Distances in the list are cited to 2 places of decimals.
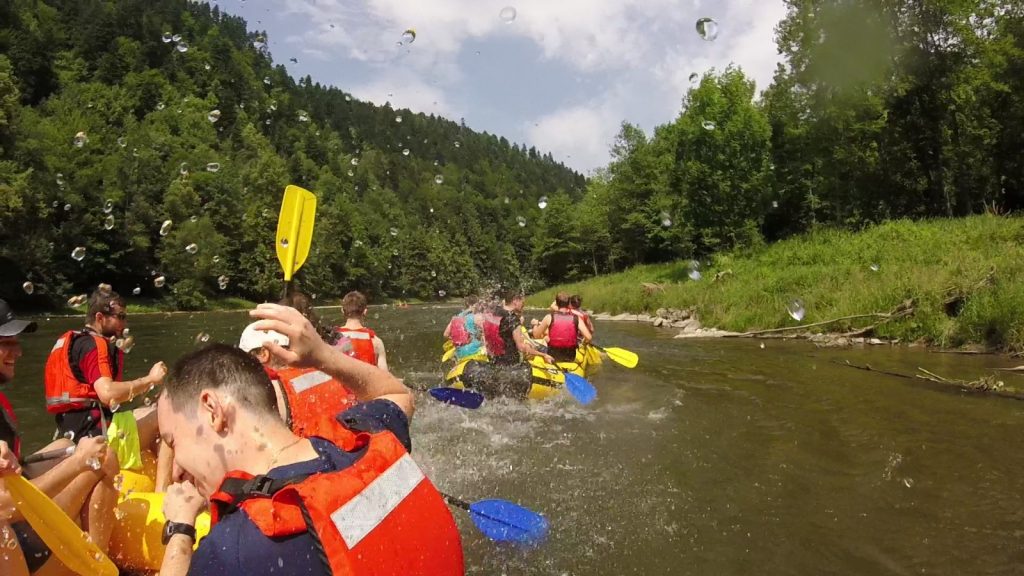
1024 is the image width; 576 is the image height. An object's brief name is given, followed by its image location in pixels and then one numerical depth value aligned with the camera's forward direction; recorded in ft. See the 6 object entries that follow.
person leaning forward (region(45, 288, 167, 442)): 12.17
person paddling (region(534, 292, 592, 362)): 30.19
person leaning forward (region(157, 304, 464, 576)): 4.31
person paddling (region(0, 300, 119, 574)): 7.11
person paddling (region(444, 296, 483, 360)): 31.01
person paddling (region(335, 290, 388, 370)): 15.71
